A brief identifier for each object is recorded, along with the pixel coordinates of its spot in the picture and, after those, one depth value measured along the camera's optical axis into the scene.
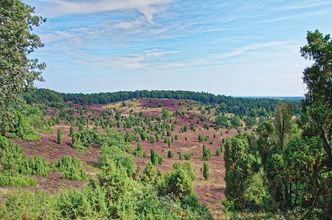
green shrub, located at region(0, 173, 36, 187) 38.38
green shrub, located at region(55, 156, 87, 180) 51.06
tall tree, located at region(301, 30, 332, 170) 15.41
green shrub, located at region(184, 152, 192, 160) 86.62
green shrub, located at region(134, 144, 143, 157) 81.63
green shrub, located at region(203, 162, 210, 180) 62.11
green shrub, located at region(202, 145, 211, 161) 87.28
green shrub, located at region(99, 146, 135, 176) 43.74
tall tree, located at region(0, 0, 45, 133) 17.25
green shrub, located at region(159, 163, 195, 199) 30.79
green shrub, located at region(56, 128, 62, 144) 75.29
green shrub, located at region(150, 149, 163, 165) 72.36
